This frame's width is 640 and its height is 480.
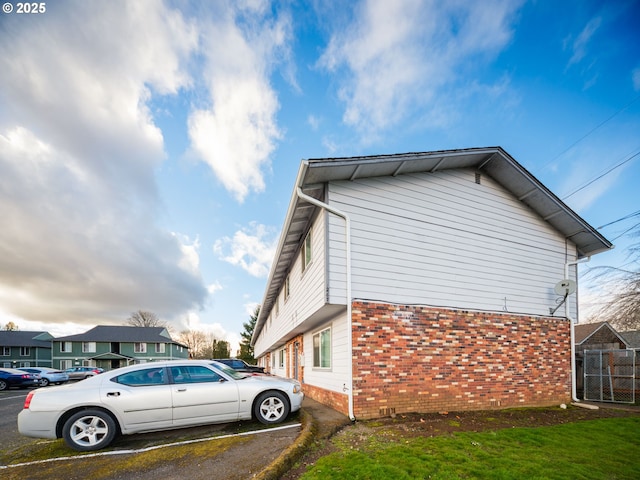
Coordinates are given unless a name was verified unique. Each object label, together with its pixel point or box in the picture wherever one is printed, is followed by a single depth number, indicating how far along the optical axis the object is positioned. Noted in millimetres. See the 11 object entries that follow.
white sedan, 5117
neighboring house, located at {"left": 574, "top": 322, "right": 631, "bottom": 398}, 15533
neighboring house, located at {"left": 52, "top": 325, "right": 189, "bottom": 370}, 44188
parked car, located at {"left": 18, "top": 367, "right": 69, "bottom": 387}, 23006
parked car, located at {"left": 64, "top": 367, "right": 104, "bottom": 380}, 28297
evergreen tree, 52156
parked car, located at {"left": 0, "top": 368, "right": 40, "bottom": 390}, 20031
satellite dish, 9789
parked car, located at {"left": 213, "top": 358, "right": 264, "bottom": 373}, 16891
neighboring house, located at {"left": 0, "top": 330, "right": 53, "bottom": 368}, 45719
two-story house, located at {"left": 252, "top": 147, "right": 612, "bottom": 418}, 7383
